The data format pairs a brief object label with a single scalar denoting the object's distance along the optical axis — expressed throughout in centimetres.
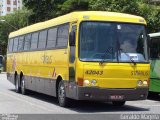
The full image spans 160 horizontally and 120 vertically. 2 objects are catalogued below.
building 15762
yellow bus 1477
